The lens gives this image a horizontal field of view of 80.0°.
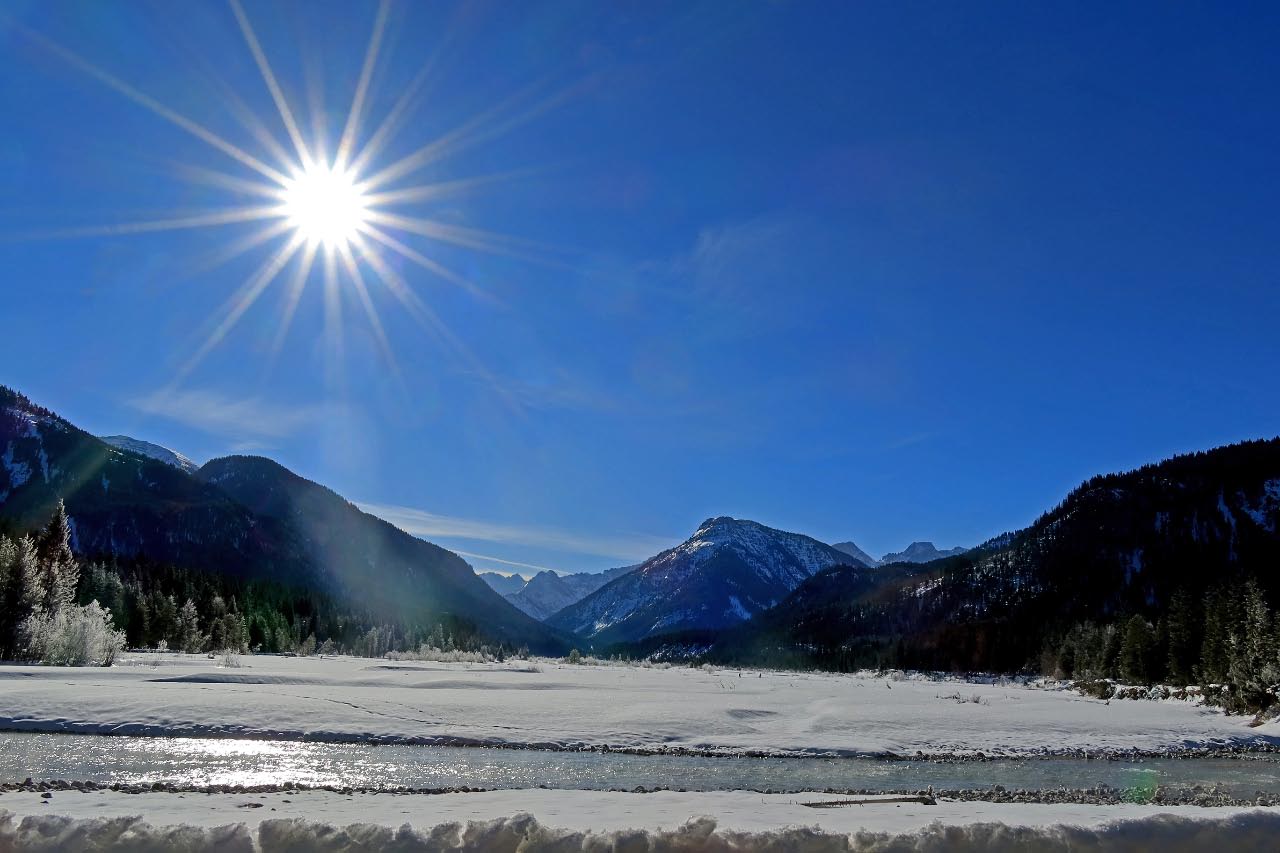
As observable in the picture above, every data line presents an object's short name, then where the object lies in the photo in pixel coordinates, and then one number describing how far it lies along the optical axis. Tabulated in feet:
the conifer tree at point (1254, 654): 137.39
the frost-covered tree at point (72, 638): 151.33
